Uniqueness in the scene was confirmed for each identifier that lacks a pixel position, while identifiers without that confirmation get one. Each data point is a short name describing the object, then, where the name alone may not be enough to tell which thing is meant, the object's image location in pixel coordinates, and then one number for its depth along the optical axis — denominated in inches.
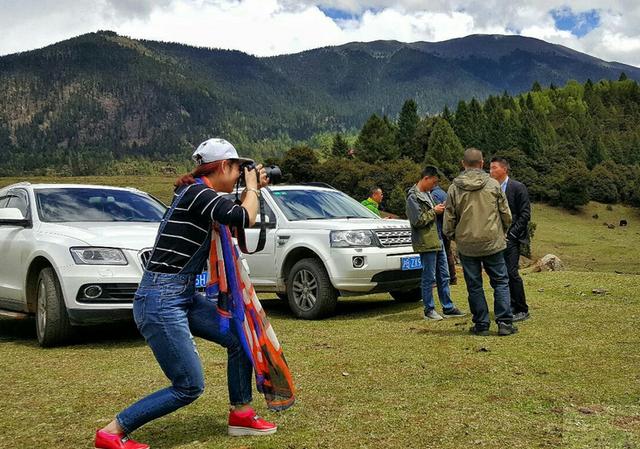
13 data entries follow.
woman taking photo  151.3
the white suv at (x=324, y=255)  349.7
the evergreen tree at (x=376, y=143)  4264.3
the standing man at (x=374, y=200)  521.3
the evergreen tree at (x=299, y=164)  3440.0
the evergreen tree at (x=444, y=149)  3870.6
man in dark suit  316.2
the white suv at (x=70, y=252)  282.8
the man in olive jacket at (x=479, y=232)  284.7
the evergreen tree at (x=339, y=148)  4352.9
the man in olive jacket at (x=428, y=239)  339.0
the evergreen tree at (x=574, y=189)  3307.1
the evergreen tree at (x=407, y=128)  4503.0
